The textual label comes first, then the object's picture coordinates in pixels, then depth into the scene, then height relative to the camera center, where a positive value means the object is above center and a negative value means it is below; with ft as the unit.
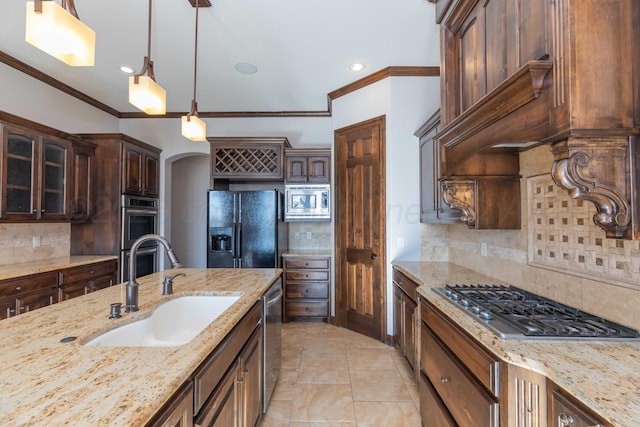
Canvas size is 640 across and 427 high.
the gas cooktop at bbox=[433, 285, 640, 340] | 3.58 -1.42
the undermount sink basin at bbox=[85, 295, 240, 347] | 4.14 -1.75
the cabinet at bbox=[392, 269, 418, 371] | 7.79 -2.83
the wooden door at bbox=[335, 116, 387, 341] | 10.80 -0.33
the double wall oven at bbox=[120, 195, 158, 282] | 12.42 -0.37
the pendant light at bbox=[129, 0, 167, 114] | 5.38 +2.39
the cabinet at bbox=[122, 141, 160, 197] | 12.67 +2.33
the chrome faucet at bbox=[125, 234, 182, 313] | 4.55 -1.03
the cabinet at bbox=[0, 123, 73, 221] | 9.04 +1.54
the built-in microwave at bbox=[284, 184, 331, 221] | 13.58 +0.76
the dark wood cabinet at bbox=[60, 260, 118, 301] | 9.91 -2.11
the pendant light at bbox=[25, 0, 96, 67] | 3.45 +2.32
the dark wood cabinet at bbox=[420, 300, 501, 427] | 3.67 -2.34
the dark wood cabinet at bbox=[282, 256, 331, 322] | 12.94 -3.12
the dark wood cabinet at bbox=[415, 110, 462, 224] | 8.04 +1.16
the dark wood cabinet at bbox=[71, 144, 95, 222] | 11.55 +1.50
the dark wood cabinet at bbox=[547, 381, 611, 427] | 2.46 -1.74
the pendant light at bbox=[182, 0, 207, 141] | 6.97 +2.26
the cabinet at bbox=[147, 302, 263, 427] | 3.08 -2.16
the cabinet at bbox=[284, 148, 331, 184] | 13.70 +2.50
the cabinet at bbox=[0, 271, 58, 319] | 8.14 -2.13
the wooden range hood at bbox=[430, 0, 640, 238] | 2.94 +1.29
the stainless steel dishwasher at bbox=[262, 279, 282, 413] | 6.32 -2.81
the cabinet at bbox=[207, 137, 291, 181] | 13.67 +2.90
